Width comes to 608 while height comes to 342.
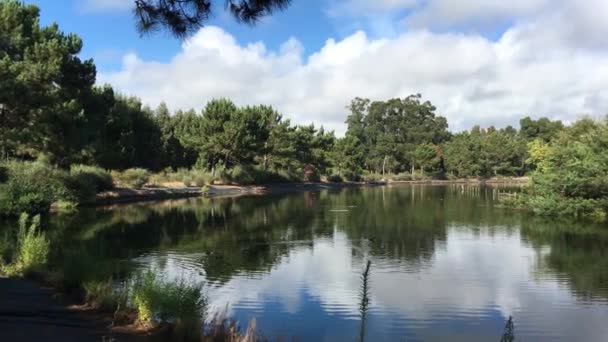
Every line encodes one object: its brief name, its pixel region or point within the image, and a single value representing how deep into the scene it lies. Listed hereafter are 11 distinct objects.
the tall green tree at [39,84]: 22.23
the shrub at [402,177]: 82.54
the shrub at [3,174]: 24.36
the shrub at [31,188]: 21.02
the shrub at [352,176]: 73.25
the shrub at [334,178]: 70.12
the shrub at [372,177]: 76.88
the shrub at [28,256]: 9.70
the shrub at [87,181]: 28.97
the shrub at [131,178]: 39.19
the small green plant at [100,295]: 7.86
